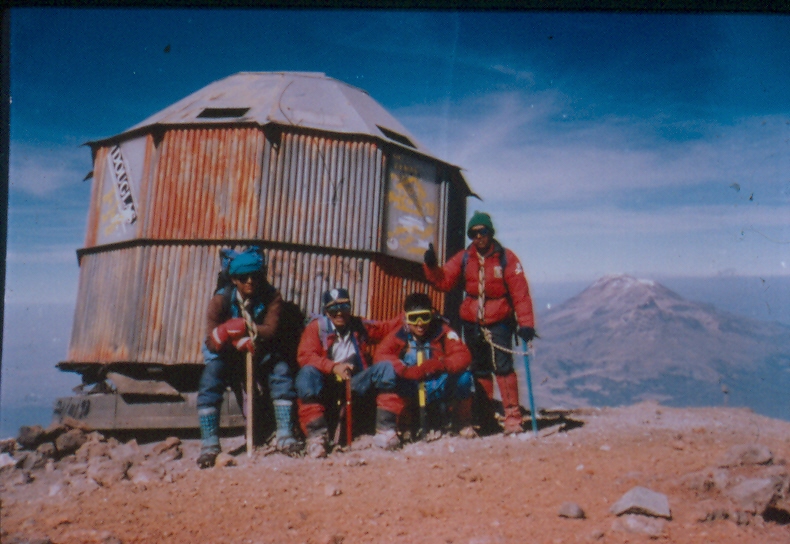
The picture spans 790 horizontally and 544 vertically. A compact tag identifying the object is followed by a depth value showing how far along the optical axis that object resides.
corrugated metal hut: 7.82
